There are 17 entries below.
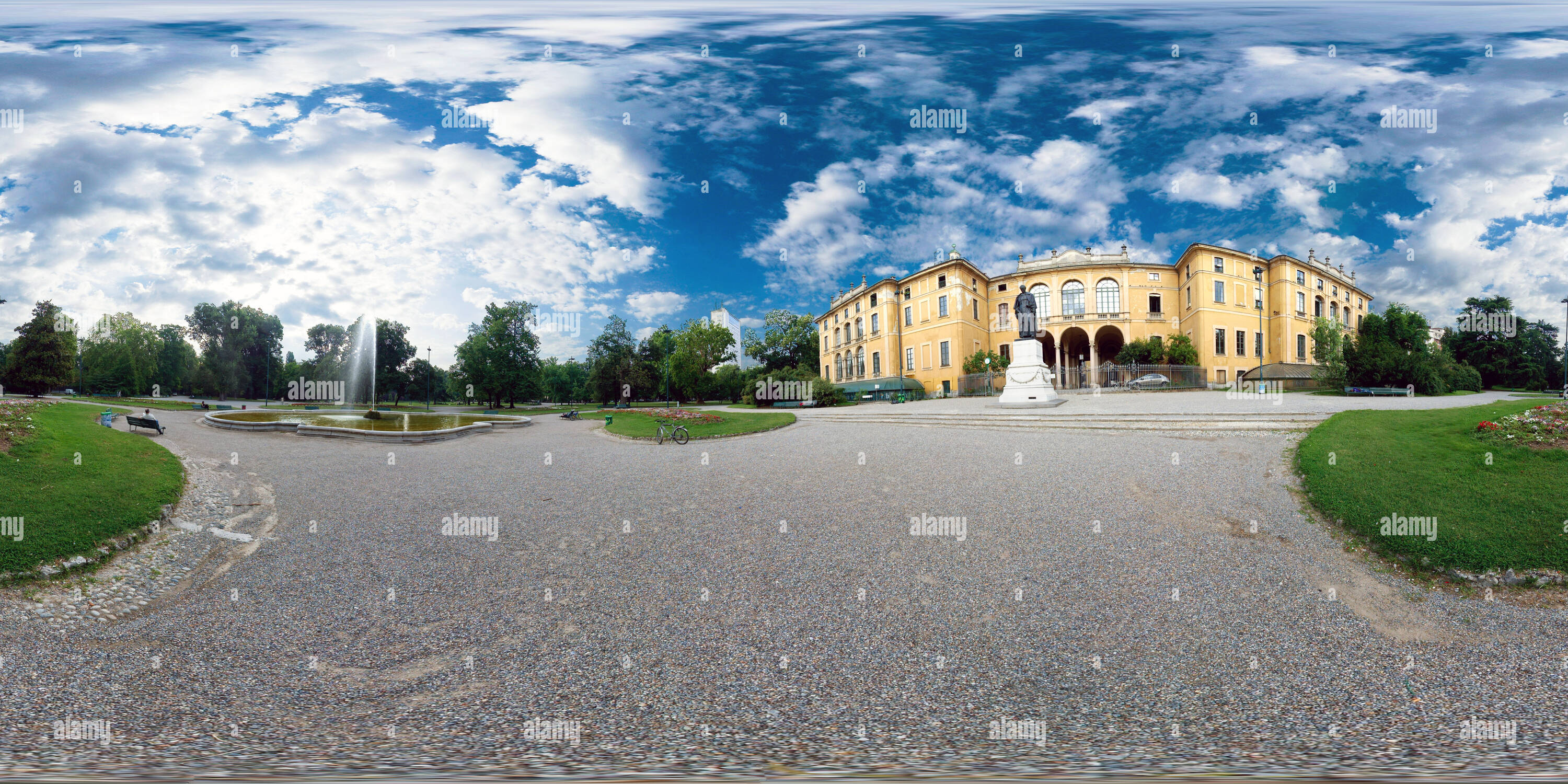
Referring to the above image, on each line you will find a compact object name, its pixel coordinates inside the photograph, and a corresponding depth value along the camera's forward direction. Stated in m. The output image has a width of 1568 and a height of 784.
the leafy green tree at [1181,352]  40.50
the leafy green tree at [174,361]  44.56
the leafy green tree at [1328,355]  25.92
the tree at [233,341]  43.47
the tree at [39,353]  31.02
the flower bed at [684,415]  20.20
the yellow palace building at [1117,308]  42.78
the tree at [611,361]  53.78
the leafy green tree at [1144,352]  40.59
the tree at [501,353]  39.09
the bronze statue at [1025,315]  25.59
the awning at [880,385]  45.19
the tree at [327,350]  52.56
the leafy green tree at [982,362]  39.97
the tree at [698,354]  52.88
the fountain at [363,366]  45.94
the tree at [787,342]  65.12
